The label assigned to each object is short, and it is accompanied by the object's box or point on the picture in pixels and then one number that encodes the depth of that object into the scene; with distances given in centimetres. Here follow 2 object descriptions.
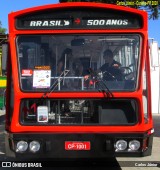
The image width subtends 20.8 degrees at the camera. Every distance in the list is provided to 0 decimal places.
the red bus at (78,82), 610
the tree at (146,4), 1773
